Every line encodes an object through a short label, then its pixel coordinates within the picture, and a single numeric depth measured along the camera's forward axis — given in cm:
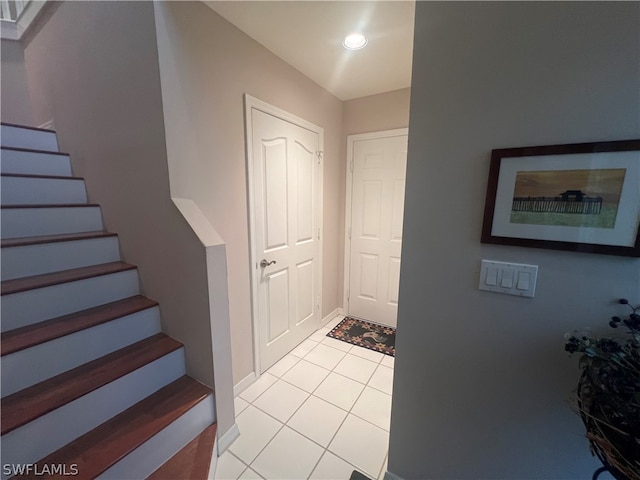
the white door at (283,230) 188
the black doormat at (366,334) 247
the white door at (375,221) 256
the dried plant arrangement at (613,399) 55
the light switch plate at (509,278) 85
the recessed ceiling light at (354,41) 164
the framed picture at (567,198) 70
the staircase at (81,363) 103
